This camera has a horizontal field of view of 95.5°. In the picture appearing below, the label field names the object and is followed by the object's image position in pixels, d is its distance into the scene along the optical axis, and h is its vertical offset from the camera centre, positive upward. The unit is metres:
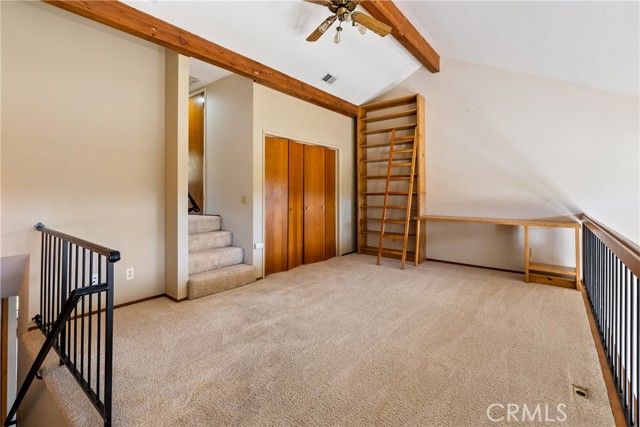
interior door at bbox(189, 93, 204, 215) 4.75 +1.02
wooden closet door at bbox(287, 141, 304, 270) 4.39 +0.09
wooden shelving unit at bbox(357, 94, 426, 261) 4.75 +0.68
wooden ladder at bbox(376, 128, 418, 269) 4.52 +0.48
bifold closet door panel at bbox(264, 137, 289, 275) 4.04 +0.10
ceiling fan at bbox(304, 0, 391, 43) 2.64 +1.80
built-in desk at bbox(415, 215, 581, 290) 3.36 -0.73
